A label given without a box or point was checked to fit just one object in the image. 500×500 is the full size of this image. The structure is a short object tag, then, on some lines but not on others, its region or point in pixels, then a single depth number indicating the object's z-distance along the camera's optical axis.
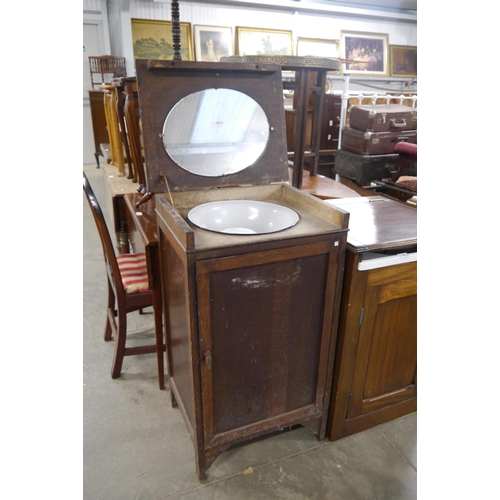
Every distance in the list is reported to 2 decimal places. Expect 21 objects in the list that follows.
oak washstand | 1.19
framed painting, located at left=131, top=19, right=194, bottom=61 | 6.21
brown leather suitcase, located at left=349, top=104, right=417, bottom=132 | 3.42
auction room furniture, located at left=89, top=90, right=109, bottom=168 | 6.37
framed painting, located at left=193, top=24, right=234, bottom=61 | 6.55
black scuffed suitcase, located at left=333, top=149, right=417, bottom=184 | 3.49
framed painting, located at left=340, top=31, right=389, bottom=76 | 7.75
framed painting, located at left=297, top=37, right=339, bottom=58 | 7.34
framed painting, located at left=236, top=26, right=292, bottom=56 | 6.81
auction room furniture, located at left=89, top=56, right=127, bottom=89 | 6.07
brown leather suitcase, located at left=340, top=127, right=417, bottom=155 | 3.46
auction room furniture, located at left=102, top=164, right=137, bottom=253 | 2.48
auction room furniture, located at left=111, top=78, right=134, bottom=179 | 2.46
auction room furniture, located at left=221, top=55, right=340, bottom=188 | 1.83
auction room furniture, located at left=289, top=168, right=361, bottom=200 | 2.38
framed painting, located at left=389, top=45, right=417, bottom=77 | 8.20
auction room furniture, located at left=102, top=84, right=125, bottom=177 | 2.87
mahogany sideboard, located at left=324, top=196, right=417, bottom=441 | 1.35
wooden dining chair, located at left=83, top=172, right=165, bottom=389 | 1.71
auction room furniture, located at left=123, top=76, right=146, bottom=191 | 2.16
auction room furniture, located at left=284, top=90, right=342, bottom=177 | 4.29
